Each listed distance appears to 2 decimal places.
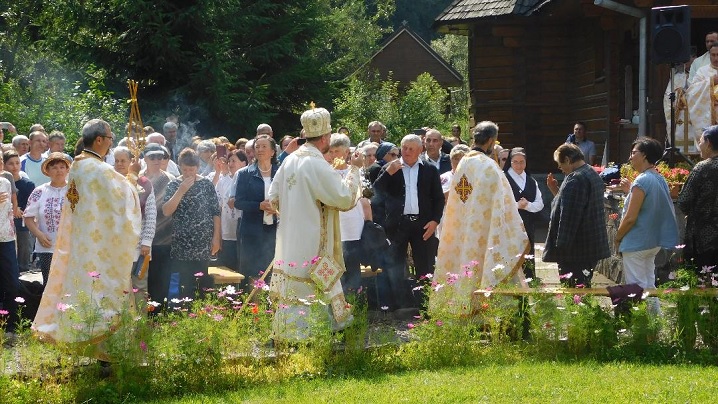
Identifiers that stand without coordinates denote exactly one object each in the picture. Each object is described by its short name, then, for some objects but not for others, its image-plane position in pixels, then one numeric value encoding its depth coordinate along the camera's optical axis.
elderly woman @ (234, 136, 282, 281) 11.17
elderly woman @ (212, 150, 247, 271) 12.09
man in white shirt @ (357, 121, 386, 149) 14.62
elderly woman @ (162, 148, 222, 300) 10.23
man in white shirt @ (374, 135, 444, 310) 11.18
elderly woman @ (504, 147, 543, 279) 12.04
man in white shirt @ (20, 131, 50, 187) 14.07
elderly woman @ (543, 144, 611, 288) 9.86
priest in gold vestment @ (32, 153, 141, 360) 8.30
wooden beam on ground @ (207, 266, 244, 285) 10.76
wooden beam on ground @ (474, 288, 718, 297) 8.35
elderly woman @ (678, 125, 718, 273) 9.45
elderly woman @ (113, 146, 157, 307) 9.53
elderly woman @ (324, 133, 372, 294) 10.90
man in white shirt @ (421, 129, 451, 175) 12.45
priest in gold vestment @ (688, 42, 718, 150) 14.43
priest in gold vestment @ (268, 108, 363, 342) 8.74
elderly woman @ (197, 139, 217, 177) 13.20
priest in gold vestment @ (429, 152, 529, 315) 9.49
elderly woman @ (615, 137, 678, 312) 9.80
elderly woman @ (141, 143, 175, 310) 10.25
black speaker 13.05
